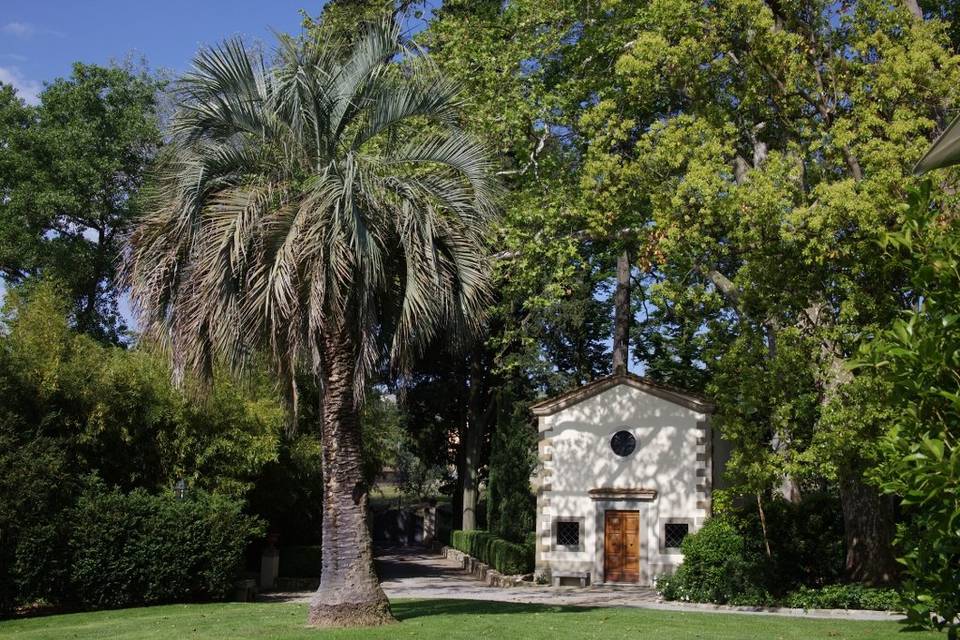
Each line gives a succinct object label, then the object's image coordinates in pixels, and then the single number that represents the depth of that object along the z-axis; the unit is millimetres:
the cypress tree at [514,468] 32500
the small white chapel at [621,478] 27406
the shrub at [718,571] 21031
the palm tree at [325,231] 12781
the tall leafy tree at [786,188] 16594
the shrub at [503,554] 29078
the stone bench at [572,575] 27312
